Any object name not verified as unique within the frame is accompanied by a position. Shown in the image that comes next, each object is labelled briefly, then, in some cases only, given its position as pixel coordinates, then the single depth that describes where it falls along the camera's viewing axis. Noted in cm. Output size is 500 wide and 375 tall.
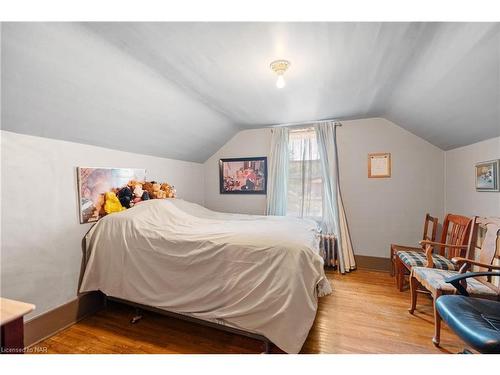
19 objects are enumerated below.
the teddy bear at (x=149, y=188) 280
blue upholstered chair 115
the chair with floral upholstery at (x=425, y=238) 286
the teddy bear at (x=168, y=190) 303
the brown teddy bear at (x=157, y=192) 283
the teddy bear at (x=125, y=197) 249
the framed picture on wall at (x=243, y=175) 394
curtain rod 351
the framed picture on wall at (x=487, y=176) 213
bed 159
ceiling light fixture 180
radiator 342
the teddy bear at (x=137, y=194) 259
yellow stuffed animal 234
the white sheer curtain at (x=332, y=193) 340
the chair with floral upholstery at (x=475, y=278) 176
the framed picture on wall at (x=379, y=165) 332
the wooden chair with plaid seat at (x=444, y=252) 228
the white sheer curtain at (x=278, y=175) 374
